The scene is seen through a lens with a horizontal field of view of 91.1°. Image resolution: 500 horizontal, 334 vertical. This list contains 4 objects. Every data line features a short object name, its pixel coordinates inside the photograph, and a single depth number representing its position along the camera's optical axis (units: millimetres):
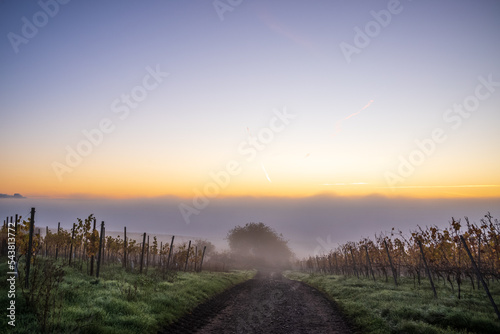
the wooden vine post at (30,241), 12406
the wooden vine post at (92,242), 23134
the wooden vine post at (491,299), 9794
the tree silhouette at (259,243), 110000
